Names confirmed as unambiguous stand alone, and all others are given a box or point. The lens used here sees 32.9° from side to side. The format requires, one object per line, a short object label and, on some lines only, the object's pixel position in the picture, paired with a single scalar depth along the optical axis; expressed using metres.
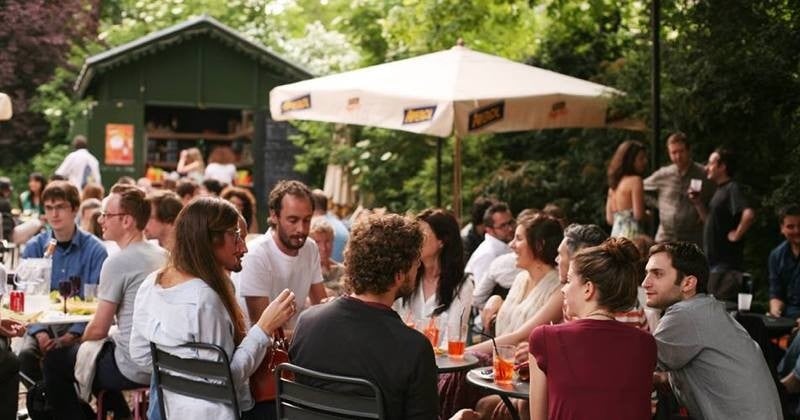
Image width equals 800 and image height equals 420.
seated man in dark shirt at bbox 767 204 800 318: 9.51
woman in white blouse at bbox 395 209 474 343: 7.36
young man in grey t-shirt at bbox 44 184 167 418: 7.13
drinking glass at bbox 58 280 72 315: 7.69
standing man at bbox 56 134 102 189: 19.98
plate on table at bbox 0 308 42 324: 7.21
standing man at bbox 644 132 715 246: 10.85
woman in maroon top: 4.90
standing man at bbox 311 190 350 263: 11.36
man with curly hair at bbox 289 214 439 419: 4.85
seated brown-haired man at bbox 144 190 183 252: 8.46
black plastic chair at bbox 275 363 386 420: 4.82
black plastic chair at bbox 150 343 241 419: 5.47
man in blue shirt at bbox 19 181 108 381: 8.47
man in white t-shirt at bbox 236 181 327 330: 7.09
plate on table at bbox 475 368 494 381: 5.84
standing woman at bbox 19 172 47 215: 17.88
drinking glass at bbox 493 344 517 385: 5.71
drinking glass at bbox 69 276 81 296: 7.95
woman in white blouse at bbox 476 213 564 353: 6.85
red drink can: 7.52
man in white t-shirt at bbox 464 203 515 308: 9.45
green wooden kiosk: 22.59
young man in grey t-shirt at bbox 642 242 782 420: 5.43
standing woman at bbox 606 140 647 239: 10.79
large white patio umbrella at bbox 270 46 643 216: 10.37
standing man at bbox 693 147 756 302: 10.38
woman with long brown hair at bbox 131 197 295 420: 5.57
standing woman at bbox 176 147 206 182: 20.16
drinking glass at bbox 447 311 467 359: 6.43
